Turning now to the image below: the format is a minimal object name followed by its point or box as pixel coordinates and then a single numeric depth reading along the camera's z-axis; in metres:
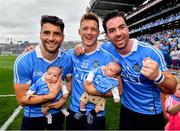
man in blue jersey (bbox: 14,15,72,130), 1.66
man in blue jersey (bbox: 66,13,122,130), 1.76
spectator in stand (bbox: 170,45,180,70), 6.91
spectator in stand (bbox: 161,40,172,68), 7.61
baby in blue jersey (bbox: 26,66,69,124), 1.67
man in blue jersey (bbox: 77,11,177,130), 1.69
